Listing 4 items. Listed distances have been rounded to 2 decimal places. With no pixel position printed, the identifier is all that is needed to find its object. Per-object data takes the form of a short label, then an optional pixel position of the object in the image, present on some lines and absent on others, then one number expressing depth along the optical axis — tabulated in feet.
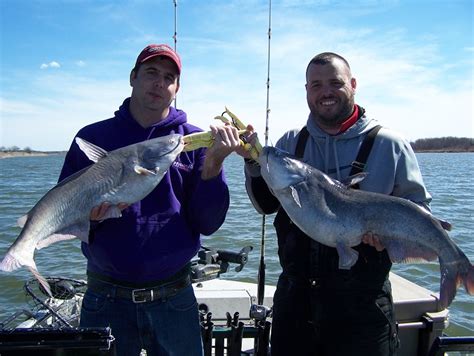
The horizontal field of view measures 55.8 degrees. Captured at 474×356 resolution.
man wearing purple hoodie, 10.13
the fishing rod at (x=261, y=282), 15.24
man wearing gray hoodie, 10.43
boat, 8.23
